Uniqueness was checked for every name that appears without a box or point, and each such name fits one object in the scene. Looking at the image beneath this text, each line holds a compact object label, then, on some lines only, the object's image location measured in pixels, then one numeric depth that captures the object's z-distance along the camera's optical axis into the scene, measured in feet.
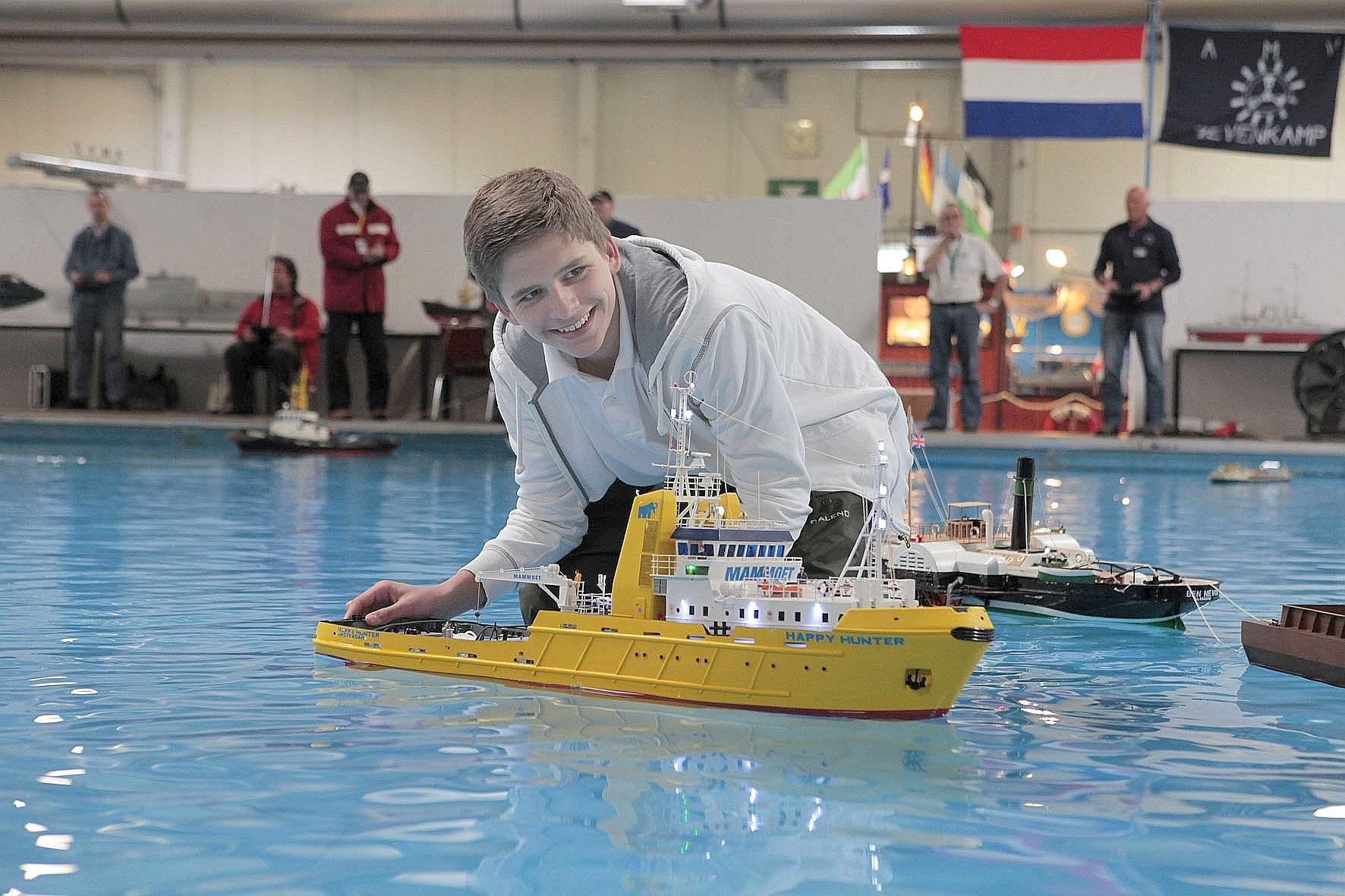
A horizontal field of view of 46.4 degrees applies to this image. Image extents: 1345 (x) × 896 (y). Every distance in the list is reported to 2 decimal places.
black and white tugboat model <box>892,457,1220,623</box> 21.29
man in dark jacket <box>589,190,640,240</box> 45.68
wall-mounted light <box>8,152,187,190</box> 67.31
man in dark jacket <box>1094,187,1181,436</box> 54.03
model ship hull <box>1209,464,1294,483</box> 47.44
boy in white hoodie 13.08
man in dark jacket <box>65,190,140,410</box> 60.18
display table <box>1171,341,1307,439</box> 61.21
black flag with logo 56.13
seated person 59.00
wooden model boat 16.97
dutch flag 56.29
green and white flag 82.48
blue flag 84.97
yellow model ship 13.73
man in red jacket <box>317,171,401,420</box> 57.98
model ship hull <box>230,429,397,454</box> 51.19
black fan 55.67
